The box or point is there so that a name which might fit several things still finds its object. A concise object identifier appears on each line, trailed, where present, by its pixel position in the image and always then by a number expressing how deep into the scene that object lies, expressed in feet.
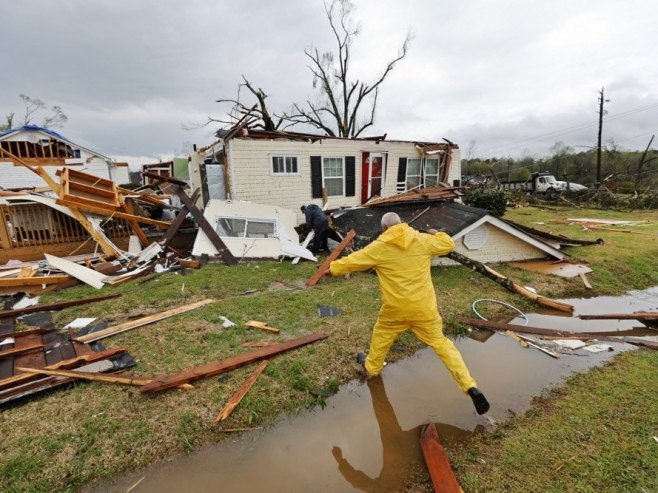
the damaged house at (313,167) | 35.09
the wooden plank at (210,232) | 28.14
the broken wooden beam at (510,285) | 20.75
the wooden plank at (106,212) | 27.43
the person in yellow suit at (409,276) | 10.99
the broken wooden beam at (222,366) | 11.51
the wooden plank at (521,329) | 16.99
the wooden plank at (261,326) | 16.24
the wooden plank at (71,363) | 11.47
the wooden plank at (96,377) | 11.79
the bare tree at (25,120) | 106.46
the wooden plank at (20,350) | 13.23
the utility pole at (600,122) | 85.28
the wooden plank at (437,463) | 8.21
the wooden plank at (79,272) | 22.89
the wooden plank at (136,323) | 15.05
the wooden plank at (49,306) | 17.69
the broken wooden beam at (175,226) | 30.89
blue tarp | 60.46
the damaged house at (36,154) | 61.11
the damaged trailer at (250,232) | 29.04
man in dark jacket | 31.37
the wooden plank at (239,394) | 10.66
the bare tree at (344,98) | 83.15
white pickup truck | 84.73
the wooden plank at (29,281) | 21.47
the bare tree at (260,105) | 68.90
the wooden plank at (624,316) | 18.25
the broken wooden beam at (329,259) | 23.59
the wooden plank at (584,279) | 24.72
